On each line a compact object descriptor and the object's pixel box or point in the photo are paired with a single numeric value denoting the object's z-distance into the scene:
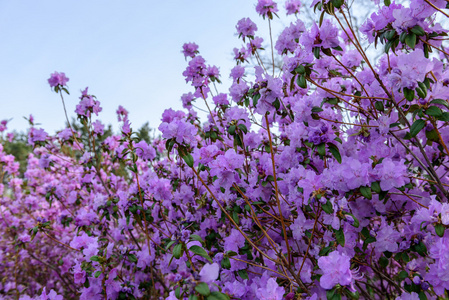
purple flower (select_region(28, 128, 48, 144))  0.97
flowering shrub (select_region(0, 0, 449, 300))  0.56
